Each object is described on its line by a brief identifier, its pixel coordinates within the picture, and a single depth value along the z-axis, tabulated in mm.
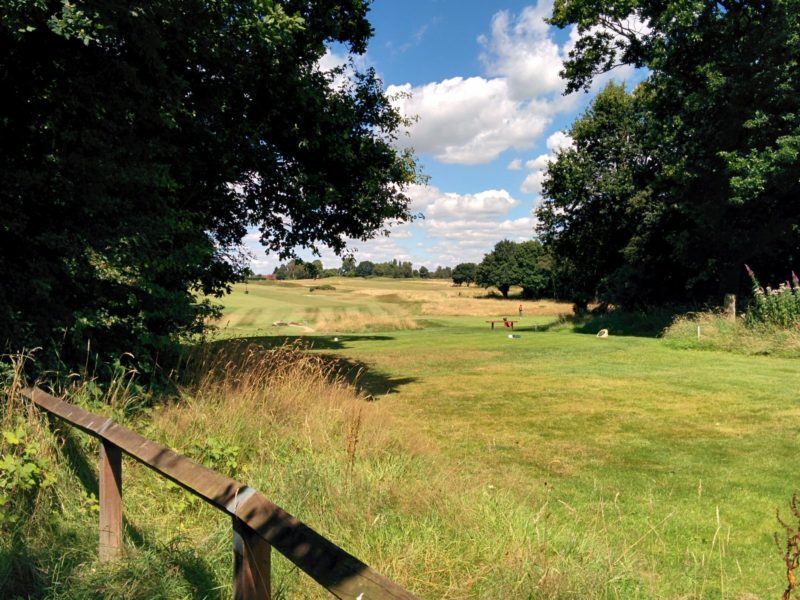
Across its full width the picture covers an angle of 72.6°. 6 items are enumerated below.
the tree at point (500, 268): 92625
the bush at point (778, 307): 16594
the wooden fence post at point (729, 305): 20453
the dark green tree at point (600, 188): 30641
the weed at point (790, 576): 2207
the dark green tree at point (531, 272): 89375
